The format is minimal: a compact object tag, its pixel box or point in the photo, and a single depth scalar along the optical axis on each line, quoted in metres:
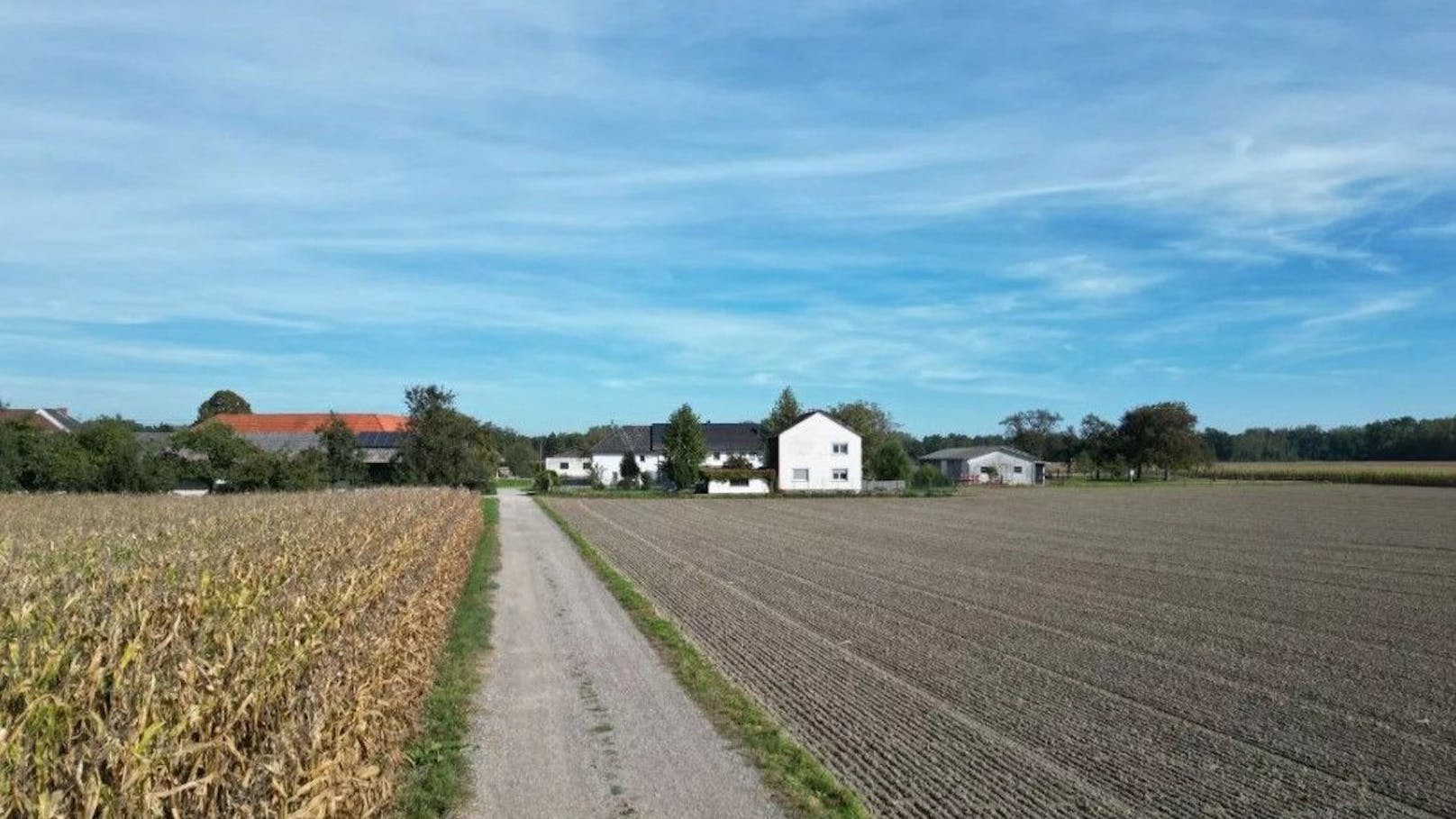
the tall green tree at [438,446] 57.00
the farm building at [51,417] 94.25
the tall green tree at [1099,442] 126.00
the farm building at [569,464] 113.29
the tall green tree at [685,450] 80.44
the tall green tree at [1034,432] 152.50
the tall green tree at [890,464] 87.12
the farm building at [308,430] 77.55
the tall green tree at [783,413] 104.81
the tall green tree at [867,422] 104.88
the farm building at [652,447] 101.81
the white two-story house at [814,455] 83.75
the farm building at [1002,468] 116.38
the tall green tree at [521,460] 131.88
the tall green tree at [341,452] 57.81
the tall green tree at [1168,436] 117.94
